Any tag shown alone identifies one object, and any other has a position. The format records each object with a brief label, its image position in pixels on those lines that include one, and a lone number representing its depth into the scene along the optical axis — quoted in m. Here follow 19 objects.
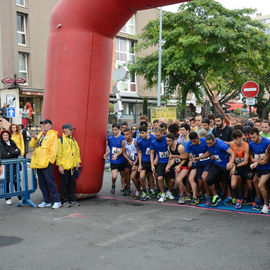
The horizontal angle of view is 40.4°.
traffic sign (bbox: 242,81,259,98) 11.55
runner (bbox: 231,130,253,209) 7.20
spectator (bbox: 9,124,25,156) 9.09
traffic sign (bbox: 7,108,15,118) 18.15
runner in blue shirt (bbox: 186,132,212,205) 7.64
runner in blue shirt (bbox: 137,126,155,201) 8.39
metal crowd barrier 7.60
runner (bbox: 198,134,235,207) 7.41
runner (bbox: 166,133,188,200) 7.95
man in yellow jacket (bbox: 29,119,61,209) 7.57
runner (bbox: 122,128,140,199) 8.75
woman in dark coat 8.23
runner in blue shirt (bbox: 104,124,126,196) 8.80
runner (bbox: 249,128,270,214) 6.87
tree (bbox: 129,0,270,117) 20.95
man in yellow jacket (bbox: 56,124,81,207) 7.72
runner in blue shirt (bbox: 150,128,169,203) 8.20
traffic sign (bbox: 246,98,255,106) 12.26
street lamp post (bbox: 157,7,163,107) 21.80
